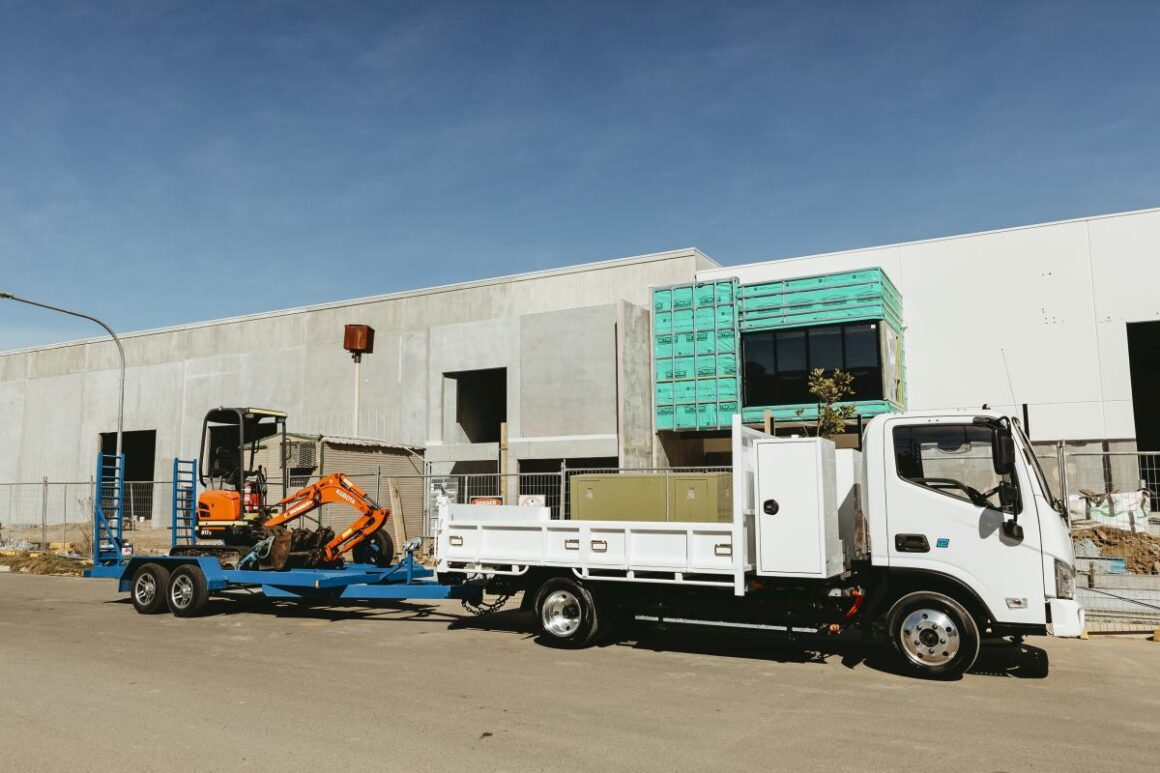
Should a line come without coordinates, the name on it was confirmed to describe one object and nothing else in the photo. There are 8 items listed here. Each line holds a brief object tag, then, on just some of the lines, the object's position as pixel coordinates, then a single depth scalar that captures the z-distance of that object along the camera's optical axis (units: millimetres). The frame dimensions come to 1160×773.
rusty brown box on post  36500
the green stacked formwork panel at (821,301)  25953
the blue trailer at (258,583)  12242
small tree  24438
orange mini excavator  13438
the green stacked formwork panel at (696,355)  27625
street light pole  21341
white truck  8484
